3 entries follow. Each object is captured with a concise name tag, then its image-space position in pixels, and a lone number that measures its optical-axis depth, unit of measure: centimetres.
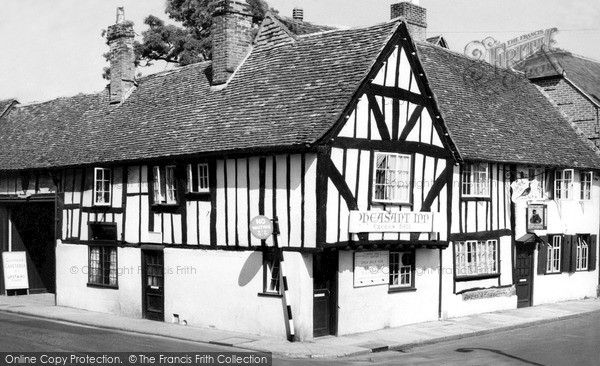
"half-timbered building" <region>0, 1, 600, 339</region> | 1914
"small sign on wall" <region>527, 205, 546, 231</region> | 2573
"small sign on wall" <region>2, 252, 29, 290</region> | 2872
